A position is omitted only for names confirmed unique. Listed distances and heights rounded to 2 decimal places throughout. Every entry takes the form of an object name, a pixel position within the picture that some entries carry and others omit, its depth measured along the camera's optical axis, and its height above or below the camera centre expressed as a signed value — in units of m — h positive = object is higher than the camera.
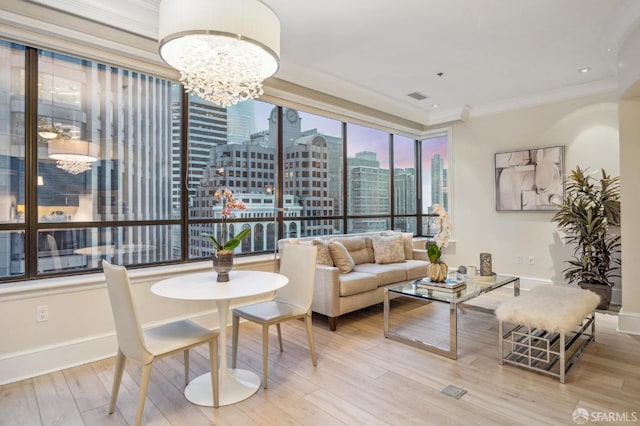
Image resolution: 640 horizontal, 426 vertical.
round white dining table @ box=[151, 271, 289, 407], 2.21 -0.49
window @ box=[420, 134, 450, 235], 6.30 +0.76
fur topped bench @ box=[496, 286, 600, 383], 2.57 -0.79
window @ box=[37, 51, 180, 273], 2.88 +0.45
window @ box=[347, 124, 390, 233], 5.55 +0.63
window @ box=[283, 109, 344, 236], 4.67 +0.69
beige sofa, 3.66 -0.66
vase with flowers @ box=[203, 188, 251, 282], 2.51 -0.25
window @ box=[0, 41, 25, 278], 2.68 +0.42
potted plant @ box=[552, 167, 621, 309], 4.21 -0.18
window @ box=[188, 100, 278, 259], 3.76 +0.46
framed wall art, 4.93 +0.51
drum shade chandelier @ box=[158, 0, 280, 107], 2.01 +1.05
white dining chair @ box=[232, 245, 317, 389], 2.67 -0.72
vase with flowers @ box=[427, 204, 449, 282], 3.50 -0.36
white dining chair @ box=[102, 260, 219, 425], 1.96 -0.75
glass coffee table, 2.95 -0.74
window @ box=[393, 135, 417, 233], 6.30 +0.57
